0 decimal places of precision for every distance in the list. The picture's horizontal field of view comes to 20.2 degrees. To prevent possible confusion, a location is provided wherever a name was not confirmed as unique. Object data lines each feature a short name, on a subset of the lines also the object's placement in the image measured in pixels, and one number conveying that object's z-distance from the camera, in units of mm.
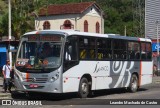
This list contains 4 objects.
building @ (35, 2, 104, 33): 67062
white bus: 18328
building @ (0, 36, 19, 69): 27916
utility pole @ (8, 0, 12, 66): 25384
